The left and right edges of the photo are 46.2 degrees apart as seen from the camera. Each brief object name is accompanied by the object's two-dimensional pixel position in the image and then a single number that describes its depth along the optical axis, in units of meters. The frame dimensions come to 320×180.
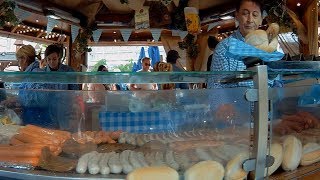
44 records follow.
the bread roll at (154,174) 1.16
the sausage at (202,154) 1.28
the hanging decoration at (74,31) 7.19
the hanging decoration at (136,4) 6.13
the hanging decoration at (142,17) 6.20
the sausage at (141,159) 1.24
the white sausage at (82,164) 1.21
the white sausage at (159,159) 1.25
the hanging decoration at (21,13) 5.63
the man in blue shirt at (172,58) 5.31
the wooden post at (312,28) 5.38
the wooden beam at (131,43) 10.62
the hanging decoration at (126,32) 7.54
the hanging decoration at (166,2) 5.83
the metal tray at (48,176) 1.16
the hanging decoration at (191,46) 7.81
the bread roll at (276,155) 1.27
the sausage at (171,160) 1.23
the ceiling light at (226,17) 6.34
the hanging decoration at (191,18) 5.44
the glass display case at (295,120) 1.33
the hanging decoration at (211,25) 7.24
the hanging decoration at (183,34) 7.17
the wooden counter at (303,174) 1.30
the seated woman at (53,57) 3.62
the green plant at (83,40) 7.29
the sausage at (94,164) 1.21
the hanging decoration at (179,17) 6.54
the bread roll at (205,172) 1.18
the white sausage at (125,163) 1.21
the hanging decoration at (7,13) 5.01
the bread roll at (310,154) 1.43
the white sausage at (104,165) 1.21
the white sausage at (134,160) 1.23
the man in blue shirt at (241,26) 1.83
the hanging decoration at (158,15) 6.57
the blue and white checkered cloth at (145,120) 1.57
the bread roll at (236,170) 1.22
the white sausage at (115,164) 1.21
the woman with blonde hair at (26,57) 3.94
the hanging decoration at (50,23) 6.59
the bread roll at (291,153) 1.34
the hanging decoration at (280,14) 5.16
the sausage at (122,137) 1.65
